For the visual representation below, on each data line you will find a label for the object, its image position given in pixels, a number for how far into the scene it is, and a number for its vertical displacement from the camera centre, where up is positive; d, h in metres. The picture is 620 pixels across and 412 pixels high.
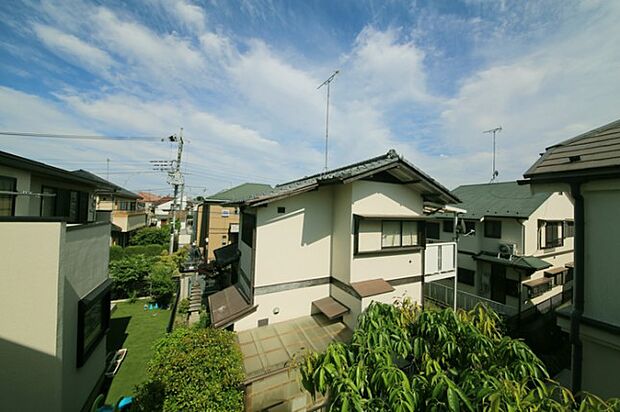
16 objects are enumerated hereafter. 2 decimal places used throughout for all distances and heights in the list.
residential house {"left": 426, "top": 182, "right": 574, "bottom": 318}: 12.91 -2.16
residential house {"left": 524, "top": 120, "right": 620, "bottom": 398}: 3.86 -0.84
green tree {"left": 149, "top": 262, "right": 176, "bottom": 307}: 13.09 -4.58
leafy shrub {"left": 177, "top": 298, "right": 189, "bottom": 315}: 11.77 -5.20
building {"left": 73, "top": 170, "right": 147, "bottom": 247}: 22.36 -1.29
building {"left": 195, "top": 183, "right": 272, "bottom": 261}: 22.78 -1.52
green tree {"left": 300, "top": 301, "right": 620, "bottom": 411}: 2.49 -2.04
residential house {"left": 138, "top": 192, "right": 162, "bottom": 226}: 35.72 -1.85
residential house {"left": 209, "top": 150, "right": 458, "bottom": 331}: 7.77 -1.34
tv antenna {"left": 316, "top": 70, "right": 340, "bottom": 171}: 9.25 +5.35
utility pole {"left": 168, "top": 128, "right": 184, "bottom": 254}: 24.11 +3.46
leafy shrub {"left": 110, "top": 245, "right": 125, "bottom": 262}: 20.17 -4.24
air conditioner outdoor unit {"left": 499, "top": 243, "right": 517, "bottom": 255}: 13.09 -1.86
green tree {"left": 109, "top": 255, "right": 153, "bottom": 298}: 13.55 -4.15
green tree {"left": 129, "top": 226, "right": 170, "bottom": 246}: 26.34 -3.62
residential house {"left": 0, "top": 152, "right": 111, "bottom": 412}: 3.93 -2.06
